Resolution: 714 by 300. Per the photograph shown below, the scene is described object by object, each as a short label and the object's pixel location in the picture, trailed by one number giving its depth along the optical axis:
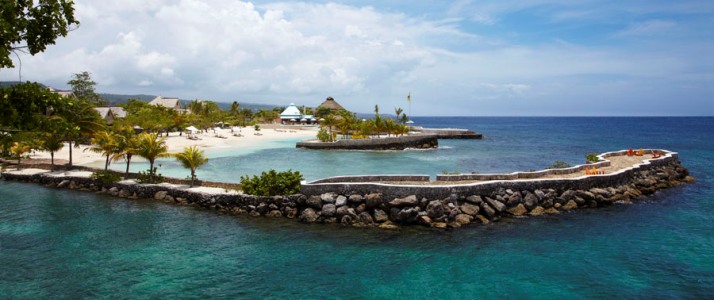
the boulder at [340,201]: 21.28
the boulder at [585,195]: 24.52
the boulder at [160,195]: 25.78
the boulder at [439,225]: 20.31
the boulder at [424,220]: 20.44
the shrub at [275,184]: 22.77
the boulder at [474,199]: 21.75
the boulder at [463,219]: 20.81
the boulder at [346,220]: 20.72
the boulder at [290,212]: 21.80
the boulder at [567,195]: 24.06
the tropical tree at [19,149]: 34.48
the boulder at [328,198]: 21.53
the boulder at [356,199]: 21.31
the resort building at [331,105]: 132.57
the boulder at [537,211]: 22.66
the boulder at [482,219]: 21.15
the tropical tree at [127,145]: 29.02
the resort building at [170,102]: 104.94
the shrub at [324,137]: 63.52
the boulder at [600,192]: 25.17
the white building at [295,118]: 116.88
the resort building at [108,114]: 61.98
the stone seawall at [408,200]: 20.80
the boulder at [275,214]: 22.02
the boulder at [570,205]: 23.77
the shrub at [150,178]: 27.83
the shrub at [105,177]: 28.19
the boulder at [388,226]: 20.27
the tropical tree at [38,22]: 11.27
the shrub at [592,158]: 34.56
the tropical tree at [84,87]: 86.31
